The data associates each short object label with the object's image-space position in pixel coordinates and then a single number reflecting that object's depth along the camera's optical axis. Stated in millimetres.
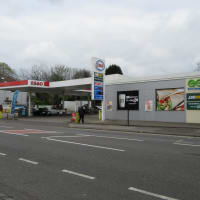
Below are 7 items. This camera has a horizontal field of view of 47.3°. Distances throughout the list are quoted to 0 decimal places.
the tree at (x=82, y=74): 65631
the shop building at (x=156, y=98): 20031
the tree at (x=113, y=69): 62531
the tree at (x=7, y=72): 75231
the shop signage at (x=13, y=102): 28495
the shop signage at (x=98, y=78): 23080
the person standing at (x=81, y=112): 22016
